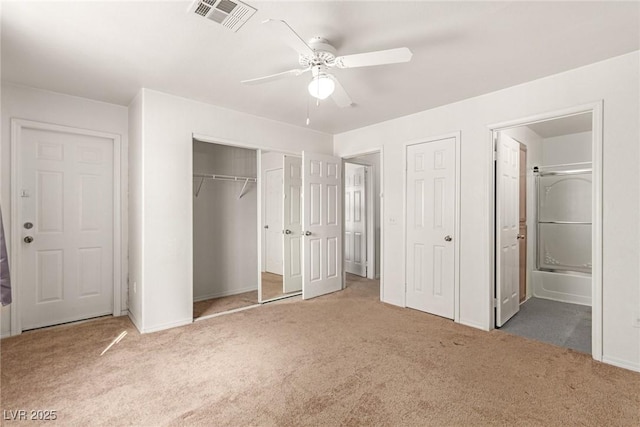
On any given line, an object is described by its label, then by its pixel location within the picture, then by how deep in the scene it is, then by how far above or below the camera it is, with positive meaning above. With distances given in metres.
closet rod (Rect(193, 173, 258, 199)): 4.20 +0.49
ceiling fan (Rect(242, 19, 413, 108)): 1.87 +0.99
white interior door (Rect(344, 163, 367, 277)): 5.67 -0.12
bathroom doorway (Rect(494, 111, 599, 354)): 3.33 -0.23
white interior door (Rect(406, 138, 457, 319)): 3.55 -0.16
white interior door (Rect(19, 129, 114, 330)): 3.16 -0.16
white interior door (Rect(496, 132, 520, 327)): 3.28 -0.16
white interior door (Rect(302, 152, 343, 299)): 4.30 -0.17
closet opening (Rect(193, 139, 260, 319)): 4.27 -0.21
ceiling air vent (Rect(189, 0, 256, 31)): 1.77 +1.20
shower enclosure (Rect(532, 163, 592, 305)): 4.36 -0.28
